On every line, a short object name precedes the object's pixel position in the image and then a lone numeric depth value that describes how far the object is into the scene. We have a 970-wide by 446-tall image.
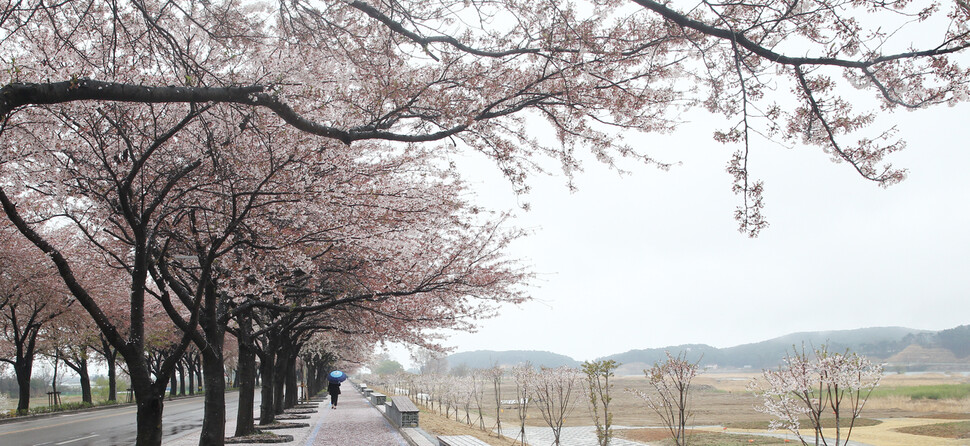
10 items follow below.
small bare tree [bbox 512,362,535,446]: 15.72
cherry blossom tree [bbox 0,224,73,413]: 18.69
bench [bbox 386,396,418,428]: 15.22
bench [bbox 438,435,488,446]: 10.84
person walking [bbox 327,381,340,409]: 24.00
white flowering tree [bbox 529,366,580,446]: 14.33
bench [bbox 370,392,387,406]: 24.52
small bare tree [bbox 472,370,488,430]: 23.81
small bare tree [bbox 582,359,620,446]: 11.31
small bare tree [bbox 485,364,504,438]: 22.11
